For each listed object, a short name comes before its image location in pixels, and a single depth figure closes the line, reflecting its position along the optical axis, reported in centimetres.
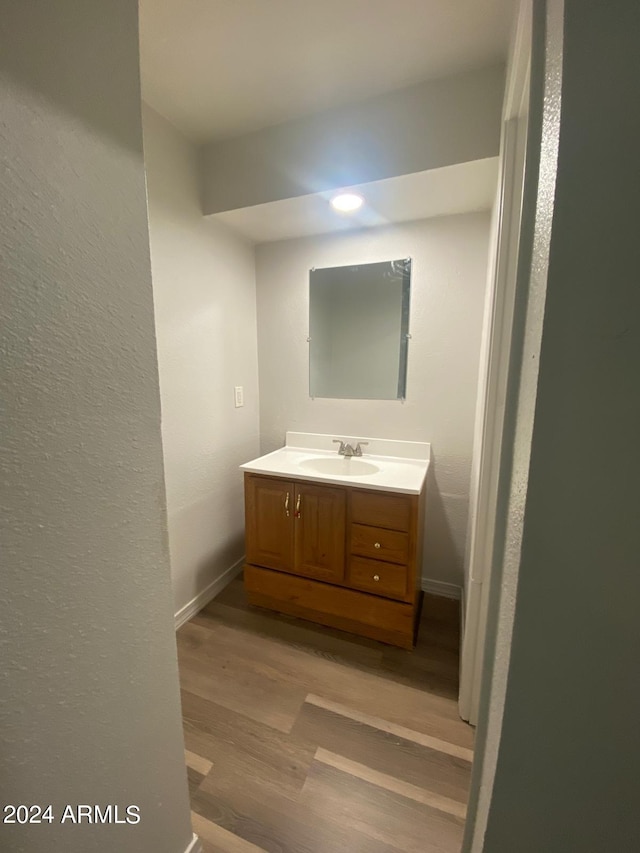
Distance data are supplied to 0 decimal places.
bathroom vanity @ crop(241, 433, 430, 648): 153
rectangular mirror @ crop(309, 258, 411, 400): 190
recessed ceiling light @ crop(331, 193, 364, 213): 154
